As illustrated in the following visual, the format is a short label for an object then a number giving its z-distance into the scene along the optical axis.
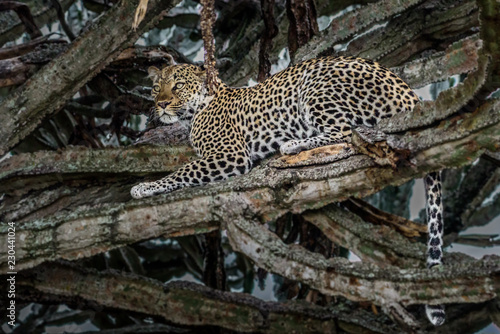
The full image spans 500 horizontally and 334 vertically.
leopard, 10.85
